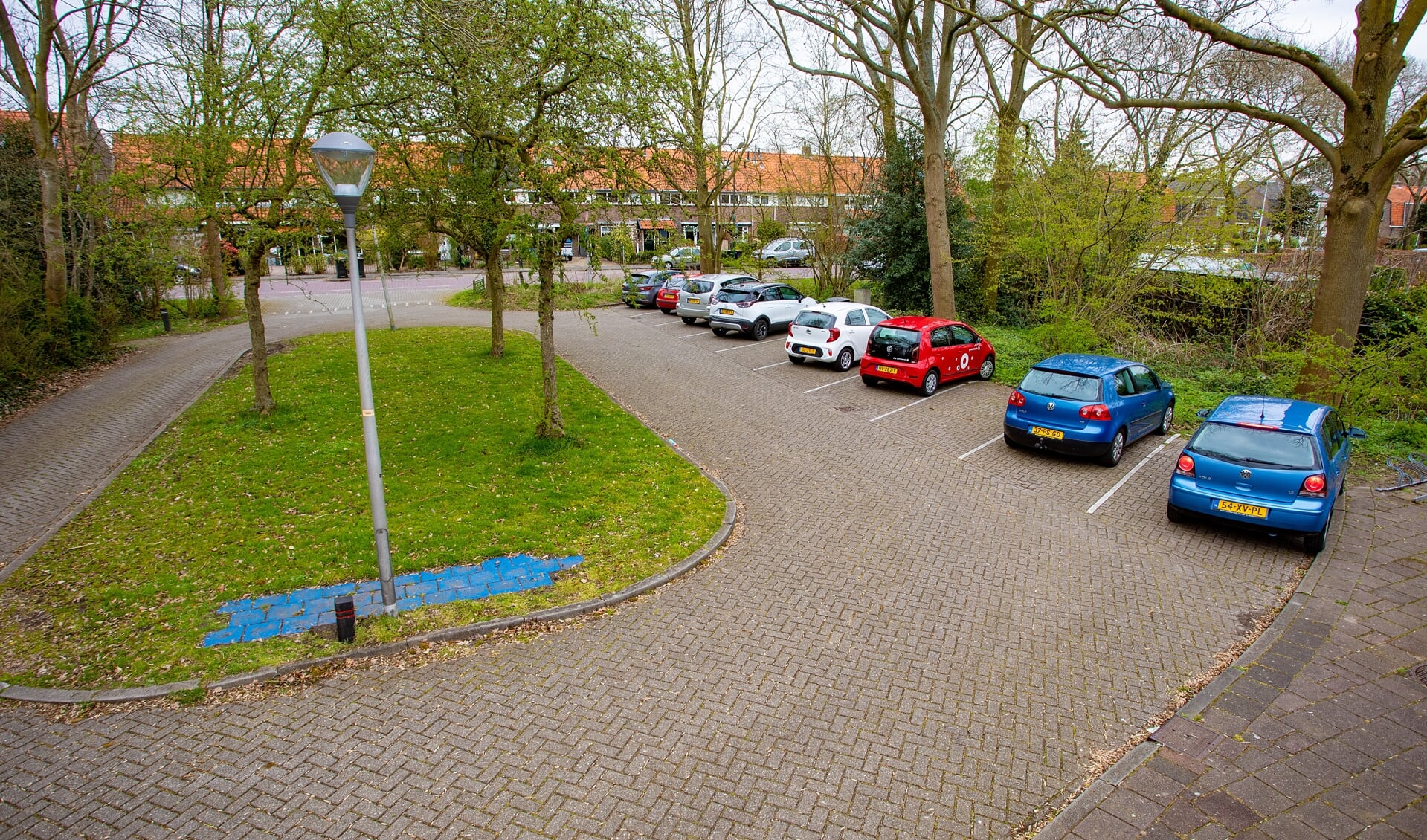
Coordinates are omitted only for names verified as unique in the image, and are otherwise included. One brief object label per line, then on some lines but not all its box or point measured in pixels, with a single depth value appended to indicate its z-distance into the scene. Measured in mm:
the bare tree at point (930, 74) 16547
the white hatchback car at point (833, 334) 16453
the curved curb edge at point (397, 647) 5285
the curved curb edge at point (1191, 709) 4281
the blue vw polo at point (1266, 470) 7516
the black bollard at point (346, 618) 5891
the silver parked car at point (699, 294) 22109
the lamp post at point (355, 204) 5750
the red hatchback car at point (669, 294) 24984
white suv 20234
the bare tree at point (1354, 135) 10406
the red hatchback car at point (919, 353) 14414
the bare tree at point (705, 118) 23906
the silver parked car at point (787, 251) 41812
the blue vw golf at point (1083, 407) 10344
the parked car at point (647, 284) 26359
